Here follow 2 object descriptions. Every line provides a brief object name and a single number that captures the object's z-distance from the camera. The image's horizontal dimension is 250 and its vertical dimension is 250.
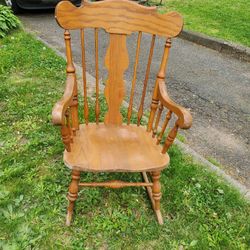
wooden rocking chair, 2.00
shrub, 5.31
